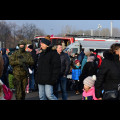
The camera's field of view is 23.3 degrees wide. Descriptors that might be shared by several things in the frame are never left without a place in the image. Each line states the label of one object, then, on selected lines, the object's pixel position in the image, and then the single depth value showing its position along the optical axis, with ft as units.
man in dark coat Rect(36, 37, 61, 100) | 21.77
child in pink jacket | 19.51
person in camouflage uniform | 25.44
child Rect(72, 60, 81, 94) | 38.90
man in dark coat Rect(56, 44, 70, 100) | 27.73
